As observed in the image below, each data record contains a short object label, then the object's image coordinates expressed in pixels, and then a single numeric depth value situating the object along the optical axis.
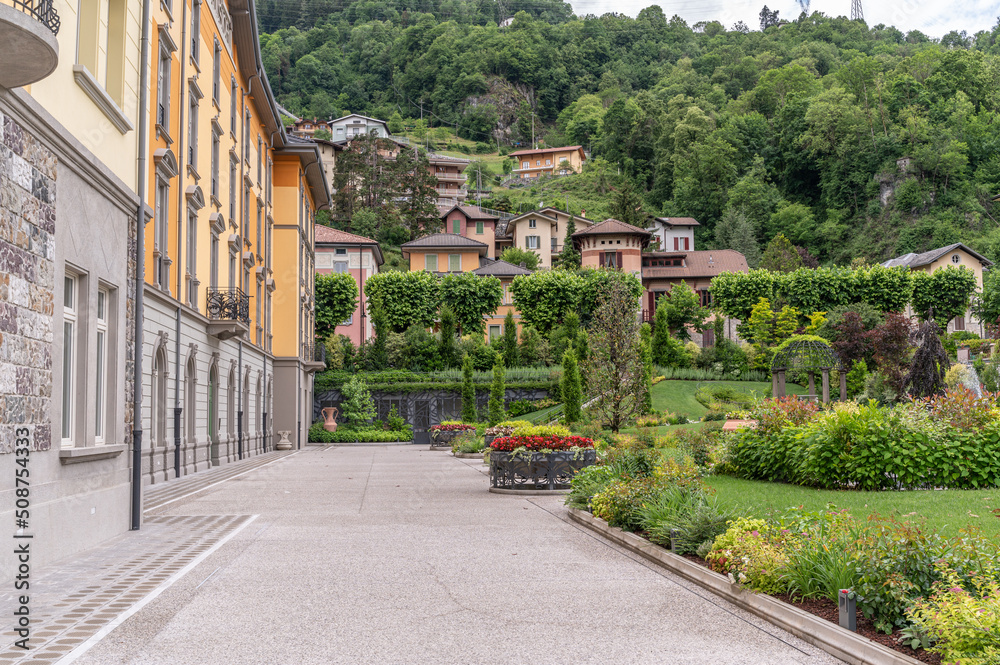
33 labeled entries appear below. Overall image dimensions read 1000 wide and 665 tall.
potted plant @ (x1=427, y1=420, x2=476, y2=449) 40.00
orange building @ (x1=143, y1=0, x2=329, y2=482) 21.05
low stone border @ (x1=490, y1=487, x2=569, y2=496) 17.08
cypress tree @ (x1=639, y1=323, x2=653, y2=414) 38.22
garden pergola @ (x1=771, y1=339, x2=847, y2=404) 34.62
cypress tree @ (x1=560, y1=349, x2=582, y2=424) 42.25
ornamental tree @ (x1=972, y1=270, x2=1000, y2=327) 64.25
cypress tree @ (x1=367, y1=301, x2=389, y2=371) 53.74
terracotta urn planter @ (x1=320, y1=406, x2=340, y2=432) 48.69
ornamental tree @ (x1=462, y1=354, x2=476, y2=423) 48.88
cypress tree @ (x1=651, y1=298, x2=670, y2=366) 54.66
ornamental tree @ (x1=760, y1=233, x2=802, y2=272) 79.25
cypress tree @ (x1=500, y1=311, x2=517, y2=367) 55.38
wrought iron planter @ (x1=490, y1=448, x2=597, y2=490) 17.20
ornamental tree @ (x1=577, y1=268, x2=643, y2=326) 59.44
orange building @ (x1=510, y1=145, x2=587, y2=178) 133.75
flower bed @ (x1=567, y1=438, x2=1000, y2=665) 4.92
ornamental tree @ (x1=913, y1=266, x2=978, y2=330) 60.28
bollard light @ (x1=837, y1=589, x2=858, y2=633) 5.79
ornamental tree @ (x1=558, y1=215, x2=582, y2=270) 84.62
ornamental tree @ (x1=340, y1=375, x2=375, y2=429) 49.16
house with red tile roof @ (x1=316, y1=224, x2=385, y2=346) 71.06
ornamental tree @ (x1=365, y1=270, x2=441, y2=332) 59.00
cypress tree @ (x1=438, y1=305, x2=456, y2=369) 54.78
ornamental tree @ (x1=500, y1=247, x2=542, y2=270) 87.44
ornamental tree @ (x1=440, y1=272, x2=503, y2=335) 59.53
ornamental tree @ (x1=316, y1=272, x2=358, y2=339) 56.91
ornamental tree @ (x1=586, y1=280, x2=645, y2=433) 31.62
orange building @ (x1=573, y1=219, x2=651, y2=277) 80.19
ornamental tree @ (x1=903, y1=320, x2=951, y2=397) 34.42
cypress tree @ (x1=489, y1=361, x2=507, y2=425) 47.53
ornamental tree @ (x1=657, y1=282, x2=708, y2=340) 63.03
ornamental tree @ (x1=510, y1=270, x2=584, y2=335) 59.72
